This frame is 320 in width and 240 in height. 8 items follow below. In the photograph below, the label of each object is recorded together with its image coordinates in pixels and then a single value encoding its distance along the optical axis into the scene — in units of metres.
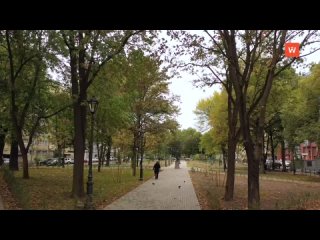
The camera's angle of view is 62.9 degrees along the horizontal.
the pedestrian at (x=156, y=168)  22.34
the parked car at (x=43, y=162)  44.53
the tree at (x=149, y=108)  23.98
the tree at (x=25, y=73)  13.23
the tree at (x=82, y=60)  11.38
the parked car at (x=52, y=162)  45.10
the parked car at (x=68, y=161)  50.81
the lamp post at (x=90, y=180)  9.42
